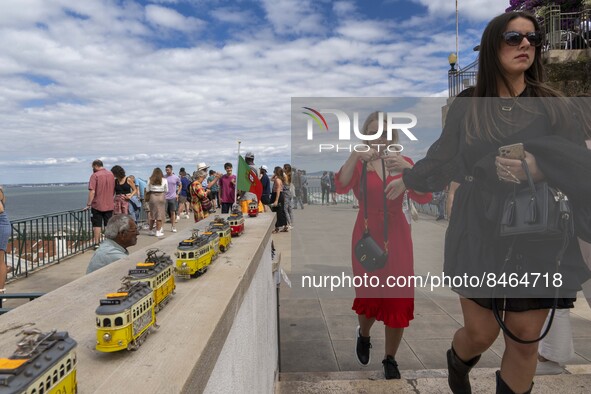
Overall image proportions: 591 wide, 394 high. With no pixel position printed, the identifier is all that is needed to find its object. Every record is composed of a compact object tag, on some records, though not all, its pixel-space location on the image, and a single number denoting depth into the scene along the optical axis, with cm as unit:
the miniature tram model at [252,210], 493
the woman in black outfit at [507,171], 212
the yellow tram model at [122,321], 114
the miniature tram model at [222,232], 266
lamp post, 977
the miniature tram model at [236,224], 336
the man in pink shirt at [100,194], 941
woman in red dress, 338
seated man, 333
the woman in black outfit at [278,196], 1254
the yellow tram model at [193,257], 193
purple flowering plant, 1533
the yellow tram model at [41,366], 78
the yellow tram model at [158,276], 146
